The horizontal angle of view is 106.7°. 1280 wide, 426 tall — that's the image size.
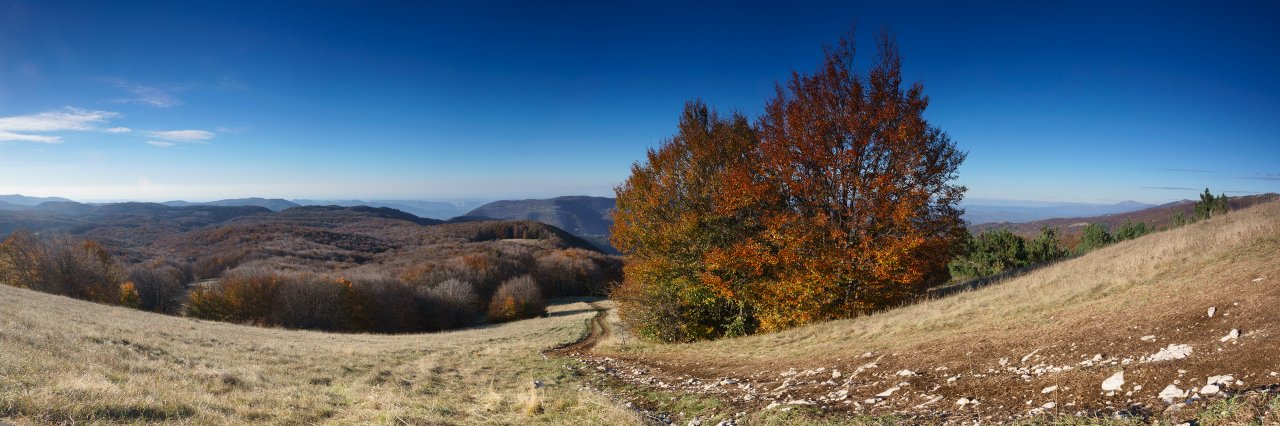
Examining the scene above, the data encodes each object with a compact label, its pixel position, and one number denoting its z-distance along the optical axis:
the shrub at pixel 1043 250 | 37.86
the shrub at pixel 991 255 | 36.91
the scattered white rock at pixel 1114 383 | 5.91
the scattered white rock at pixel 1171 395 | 5.20
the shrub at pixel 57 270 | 61.12
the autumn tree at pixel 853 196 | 16.36
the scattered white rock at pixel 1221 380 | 5.21
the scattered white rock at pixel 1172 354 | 6.33
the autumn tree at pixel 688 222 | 19.83
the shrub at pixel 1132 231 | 38.53
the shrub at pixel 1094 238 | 38.47
